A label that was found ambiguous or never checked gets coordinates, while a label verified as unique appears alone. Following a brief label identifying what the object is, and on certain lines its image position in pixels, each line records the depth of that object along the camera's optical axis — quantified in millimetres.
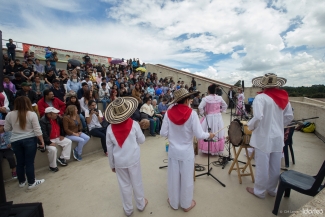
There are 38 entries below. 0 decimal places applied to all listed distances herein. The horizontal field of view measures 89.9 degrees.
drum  3254
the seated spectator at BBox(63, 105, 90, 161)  4608
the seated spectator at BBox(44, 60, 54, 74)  7762
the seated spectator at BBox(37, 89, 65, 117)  4902
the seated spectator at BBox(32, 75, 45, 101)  6180
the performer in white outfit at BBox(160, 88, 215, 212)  2467
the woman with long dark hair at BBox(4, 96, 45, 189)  3121
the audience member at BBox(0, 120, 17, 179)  3531
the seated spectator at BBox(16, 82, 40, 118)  5395
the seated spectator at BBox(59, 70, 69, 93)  7352
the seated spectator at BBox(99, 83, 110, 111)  8006
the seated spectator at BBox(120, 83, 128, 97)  8336
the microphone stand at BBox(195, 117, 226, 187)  3289
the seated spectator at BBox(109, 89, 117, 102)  6990
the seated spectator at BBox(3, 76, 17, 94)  5616
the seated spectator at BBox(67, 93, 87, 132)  5287
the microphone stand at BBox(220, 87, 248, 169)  4181
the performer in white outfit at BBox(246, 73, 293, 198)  2719
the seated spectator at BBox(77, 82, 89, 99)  6785
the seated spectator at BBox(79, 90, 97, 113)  5738
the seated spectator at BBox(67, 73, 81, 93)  7183
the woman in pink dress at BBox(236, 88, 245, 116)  10277
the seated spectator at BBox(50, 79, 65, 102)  6090
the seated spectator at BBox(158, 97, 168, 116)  8164
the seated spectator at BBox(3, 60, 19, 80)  6938
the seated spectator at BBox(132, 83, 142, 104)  7910
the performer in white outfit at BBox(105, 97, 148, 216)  2355
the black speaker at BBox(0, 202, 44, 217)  1658
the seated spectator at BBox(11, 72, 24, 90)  6567
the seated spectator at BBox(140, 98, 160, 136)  6946
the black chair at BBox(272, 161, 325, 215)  2162
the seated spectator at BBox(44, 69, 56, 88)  7020
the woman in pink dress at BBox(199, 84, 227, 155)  4586
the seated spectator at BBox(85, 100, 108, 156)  5164
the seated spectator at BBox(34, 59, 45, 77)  8266
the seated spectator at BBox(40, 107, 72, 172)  4047
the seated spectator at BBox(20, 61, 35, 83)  6746
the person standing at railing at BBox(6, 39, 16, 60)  8742
